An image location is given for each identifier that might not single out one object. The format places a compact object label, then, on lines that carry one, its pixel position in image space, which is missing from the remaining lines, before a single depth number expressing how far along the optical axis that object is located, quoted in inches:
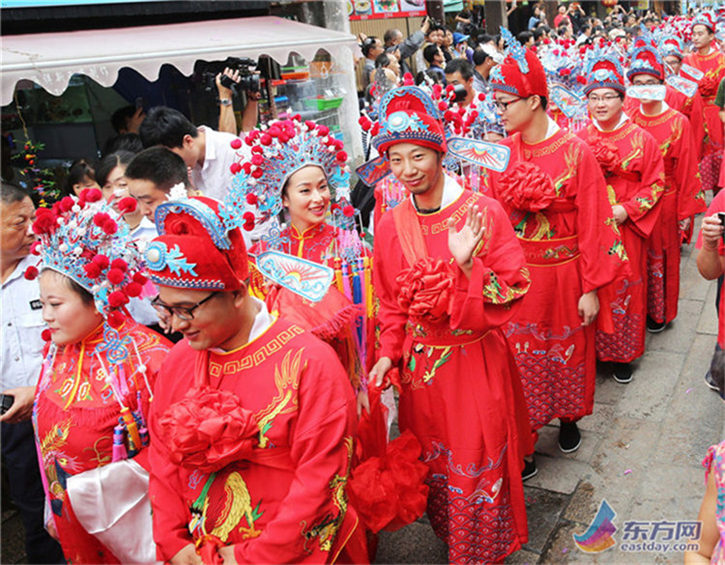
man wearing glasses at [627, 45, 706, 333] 199.6
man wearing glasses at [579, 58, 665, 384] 176.7
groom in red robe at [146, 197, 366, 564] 77.3
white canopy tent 206.4
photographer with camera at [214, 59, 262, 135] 236.9
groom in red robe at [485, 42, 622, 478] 137.4
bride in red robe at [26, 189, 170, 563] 100.9
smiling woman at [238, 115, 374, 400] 131.3
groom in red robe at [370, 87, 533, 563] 103.9
